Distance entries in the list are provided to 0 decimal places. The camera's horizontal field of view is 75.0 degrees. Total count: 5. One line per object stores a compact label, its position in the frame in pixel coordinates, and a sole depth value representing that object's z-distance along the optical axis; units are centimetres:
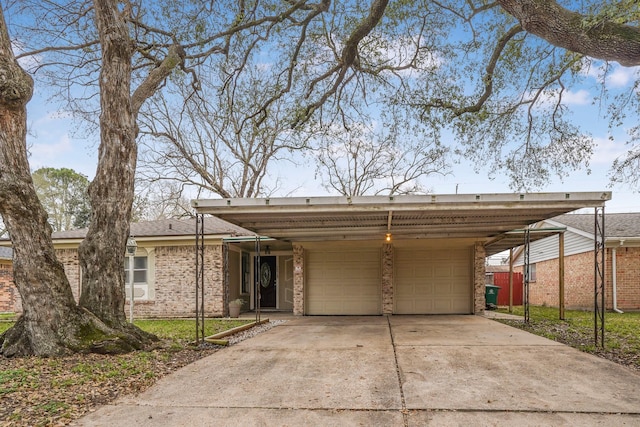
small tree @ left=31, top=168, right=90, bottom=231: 2912
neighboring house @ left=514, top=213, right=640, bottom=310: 1417
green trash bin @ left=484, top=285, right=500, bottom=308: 1619
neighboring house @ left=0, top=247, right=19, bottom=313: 1645
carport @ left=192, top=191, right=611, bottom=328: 1007
